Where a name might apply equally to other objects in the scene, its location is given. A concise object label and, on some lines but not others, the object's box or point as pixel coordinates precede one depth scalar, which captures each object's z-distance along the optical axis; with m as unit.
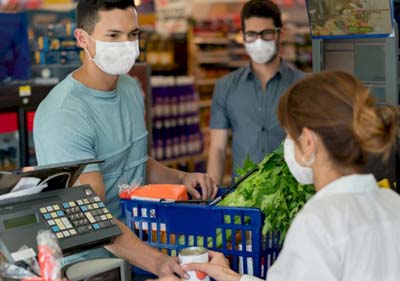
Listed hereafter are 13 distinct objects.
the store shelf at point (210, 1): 11.67
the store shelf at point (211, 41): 10.23
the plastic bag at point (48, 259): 1.79
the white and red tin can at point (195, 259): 2.29
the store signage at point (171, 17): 10.62
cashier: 1.96
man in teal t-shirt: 2.93
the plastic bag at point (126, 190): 2.70
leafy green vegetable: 2.43
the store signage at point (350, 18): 3.20
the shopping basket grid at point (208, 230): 2.42
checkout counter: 2.06
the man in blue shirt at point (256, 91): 4.82
